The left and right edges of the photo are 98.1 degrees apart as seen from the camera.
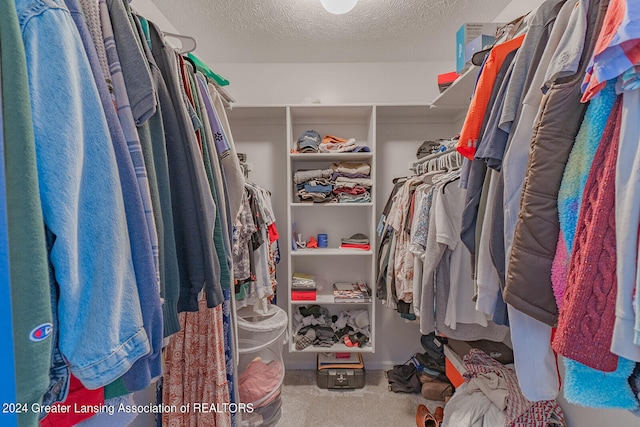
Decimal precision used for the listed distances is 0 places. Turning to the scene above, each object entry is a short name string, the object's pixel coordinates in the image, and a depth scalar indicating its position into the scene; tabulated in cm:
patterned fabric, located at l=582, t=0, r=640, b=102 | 43
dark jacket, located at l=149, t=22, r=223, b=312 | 70
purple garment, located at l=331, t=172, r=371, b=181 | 211
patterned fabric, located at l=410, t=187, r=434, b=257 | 143
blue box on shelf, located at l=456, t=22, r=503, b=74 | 131
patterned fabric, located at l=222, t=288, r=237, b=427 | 112
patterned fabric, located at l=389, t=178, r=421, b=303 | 162
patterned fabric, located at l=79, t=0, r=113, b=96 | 53
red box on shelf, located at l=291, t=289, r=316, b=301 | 208
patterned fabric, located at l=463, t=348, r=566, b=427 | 116
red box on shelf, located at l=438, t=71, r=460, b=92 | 160
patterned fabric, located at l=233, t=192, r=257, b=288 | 148
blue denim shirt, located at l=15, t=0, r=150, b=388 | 39
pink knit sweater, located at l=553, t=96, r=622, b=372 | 45
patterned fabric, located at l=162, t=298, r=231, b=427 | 109
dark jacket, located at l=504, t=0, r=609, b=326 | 54
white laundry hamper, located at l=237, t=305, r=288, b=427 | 153
